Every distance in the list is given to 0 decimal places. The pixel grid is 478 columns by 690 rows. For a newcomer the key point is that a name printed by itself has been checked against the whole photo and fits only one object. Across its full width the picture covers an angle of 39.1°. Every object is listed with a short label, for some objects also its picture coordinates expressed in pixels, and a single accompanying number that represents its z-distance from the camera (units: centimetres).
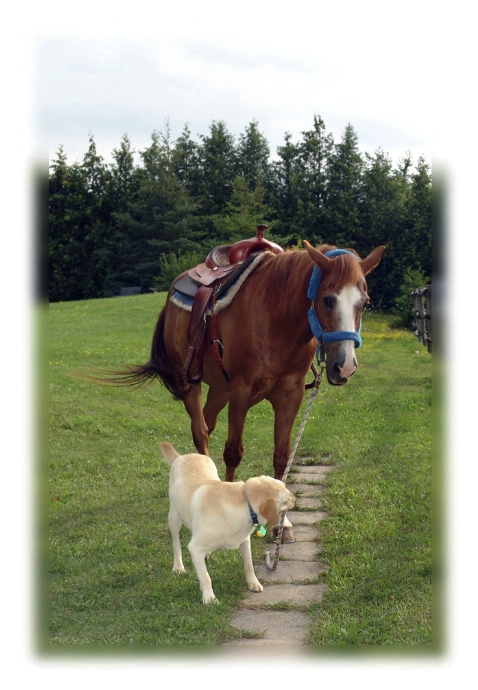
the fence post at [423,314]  1412
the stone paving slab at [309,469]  846
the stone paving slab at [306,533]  606
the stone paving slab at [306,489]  745
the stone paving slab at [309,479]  791
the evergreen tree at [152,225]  3034
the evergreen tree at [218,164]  3609
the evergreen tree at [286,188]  3488
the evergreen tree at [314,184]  3466
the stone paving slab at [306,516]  652
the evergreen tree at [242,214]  3003
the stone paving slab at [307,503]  694
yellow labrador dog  464
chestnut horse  488
